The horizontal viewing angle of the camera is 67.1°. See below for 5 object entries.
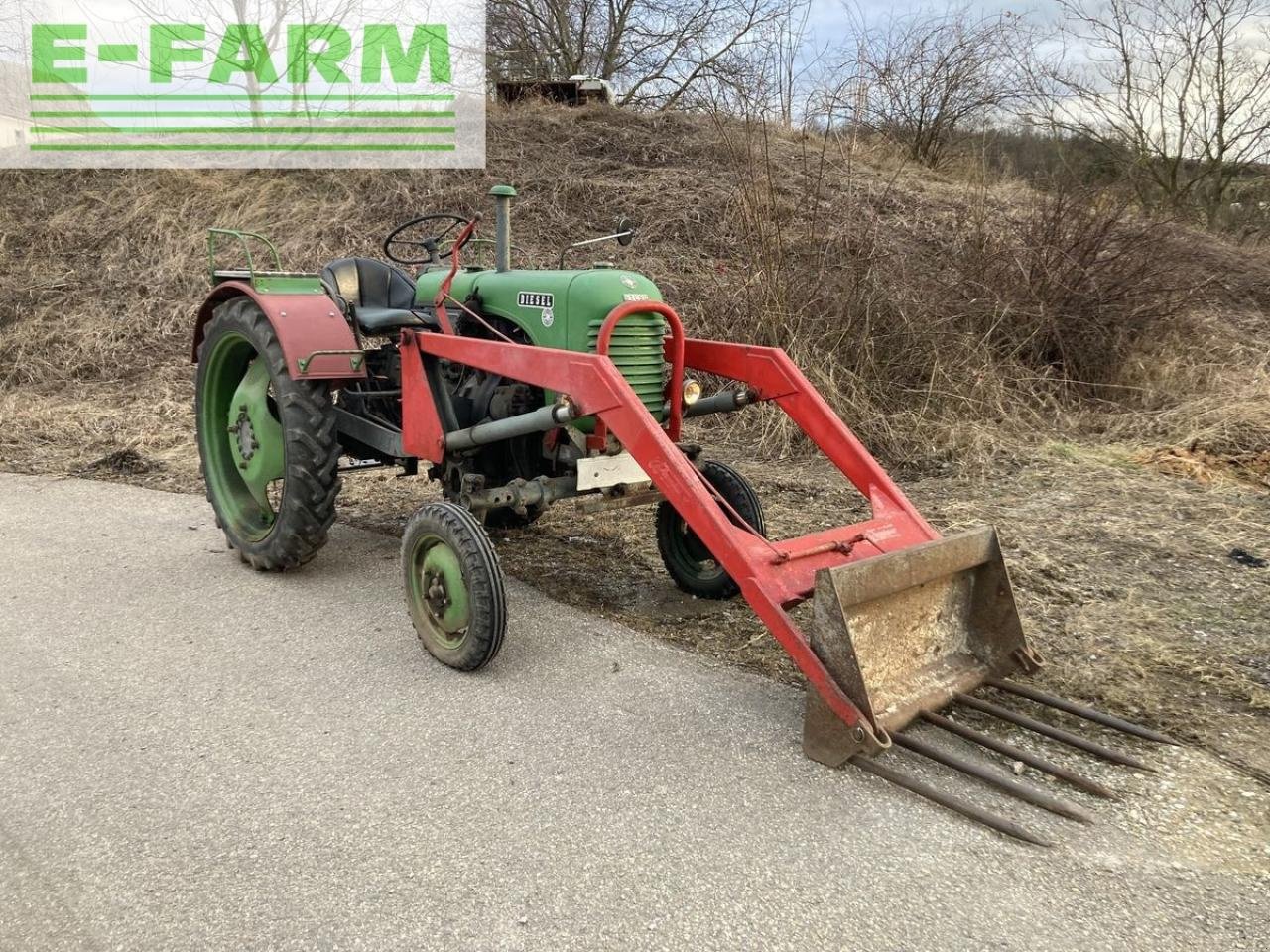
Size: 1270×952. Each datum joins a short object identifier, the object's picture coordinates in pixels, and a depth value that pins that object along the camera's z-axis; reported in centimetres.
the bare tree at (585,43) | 1475
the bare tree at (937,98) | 767
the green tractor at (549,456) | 274
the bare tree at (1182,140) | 1105
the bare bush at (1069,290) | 707
